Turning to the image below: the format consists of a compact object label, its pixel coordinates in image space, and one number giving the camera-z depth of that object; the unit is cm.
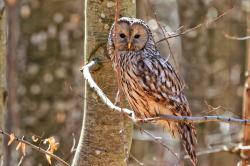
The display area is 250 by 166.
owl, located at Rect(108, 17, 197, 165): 1283
